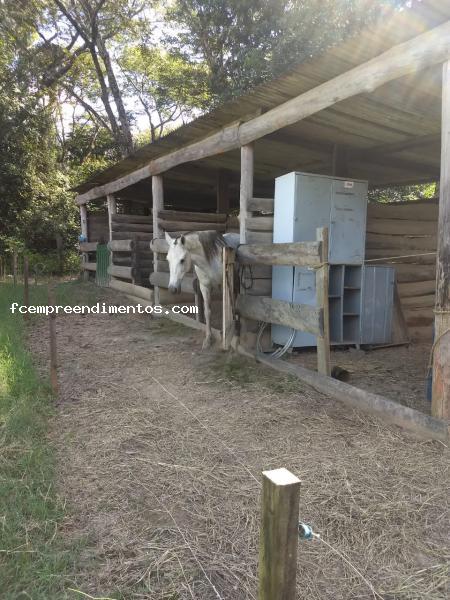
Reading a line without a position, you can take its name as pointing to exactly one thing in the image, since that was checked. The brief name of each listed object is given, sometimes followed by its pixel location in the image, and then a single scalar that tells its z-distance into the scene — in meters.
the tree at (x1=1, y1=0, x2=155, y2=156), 16.67
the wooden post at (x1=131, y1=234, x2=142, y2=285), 9.56
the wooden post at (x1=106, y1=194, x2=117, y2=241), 10.87
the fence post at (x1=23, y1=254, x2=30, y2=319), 7.92
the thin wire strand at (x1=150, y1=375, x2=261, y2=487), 2.70
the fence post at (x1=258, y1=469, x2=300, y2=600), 1.06
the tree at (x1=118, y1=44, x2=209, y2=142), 16.64
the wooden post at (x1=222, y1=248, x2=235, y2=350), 5.08
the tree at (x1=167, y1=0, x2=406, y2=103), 10.27
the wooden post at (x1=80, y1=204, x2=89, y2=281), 13.63
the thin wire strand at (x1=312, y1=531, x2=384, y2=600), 1.74
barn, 3.13
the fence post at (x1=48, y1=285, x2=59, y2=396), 3.95
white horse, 5.44
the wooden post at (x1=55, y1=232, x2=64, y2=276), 18.41
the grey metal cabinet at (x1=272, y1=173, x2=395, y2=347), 5.47
